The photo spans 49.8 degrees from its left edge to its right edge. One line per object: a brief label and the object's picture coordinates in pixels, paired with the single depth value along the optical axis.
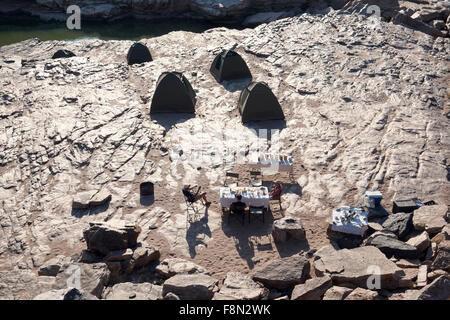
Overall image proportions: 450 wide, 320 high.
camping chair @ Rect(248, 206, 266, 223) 13.38
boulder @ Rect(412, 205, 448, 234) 11.87
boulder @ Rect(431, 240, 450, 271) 10.31
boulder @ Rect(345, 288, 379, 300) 9.25
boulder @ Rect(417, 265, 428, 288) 9.89
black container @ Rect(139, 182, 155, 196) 14.65
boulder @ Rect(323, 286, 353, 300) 9.34
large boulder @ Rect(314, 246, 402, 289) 10.01
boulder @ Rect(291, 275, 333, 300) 9.76
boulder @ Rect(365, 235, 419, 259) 11.23
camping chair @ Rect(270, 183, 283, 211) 14.02
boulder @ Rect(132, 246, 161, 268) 11.68
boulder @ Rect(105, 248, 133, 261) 11.53
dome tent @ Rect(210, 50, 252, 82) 22.06
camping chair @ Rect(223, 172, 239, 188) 15.00
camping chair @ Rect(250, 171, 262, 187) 14.66
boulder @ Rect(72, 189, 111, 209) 14.20
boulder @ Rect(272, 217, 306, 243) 12.66
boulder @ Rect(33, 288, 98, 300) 8.69
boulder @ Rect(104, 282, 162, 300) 9.75
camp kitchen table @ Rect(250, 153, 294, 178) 15.21
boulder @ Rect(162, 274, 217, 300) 9.79
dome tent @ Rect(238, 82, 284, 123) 18.73
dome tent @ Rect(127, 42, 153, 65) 24.59
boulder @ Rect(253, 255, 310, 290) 10.74
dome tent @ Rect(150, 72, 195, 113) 19.47
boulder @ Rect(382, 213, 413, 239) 12.18
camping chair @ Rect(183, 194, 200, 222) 13.84
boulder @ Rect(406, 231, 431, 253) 11.34
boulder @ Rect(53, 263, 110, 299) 10.04
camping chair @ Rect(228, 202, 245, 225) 13.38
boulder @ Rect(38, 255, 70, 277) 11.41
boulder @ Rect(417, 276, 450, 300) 8.90
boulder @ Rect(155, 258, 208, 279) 11.37
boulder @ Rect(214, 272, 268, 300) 9.94
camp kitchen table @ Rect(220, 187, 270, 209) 13.45
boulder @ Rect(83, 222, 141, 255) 11.75
